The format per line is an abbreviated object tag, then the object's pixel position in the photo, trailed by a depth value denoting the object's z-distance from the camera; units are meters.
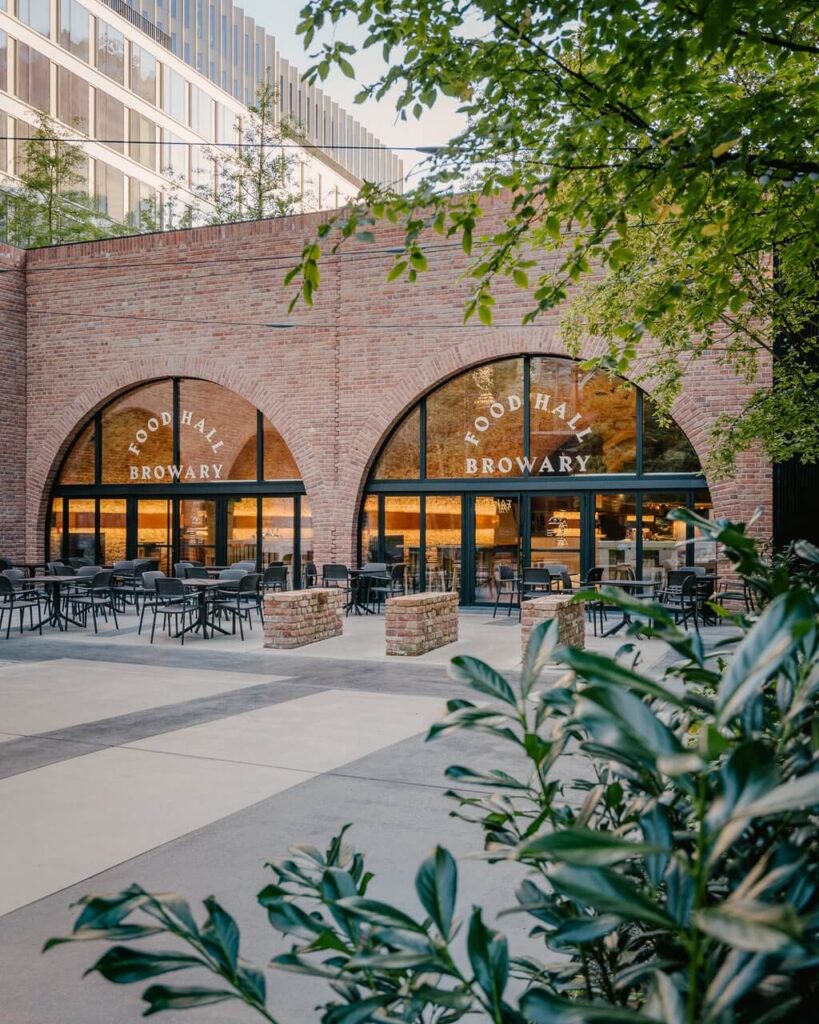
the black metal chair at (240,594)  12.95
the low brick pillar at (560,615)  10.54
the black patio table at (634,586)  12.39
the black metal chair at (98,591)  13.69
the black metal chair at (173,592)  12.47
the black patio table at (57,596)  13.56
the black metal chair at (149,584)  13.52
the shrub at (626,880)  0.83
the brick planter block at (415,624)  11.13
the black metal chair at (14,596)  13.01
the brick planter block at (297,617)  11.71
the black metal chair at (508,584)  15.11
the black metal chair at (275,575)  14.65
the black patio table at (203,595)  12.77
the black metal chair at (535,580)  14.13
